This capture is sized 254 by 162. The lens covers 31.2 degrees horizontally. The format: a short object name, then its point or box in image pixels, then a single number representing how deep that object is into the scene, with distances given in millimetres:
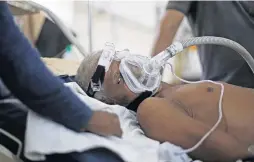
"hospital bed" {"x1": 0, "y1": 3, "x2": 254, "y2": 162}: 1832
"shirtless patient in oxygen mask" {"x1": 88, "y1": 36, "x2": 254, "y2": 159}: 1576
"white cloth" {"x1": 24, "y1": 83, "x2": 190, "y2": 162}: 1076
